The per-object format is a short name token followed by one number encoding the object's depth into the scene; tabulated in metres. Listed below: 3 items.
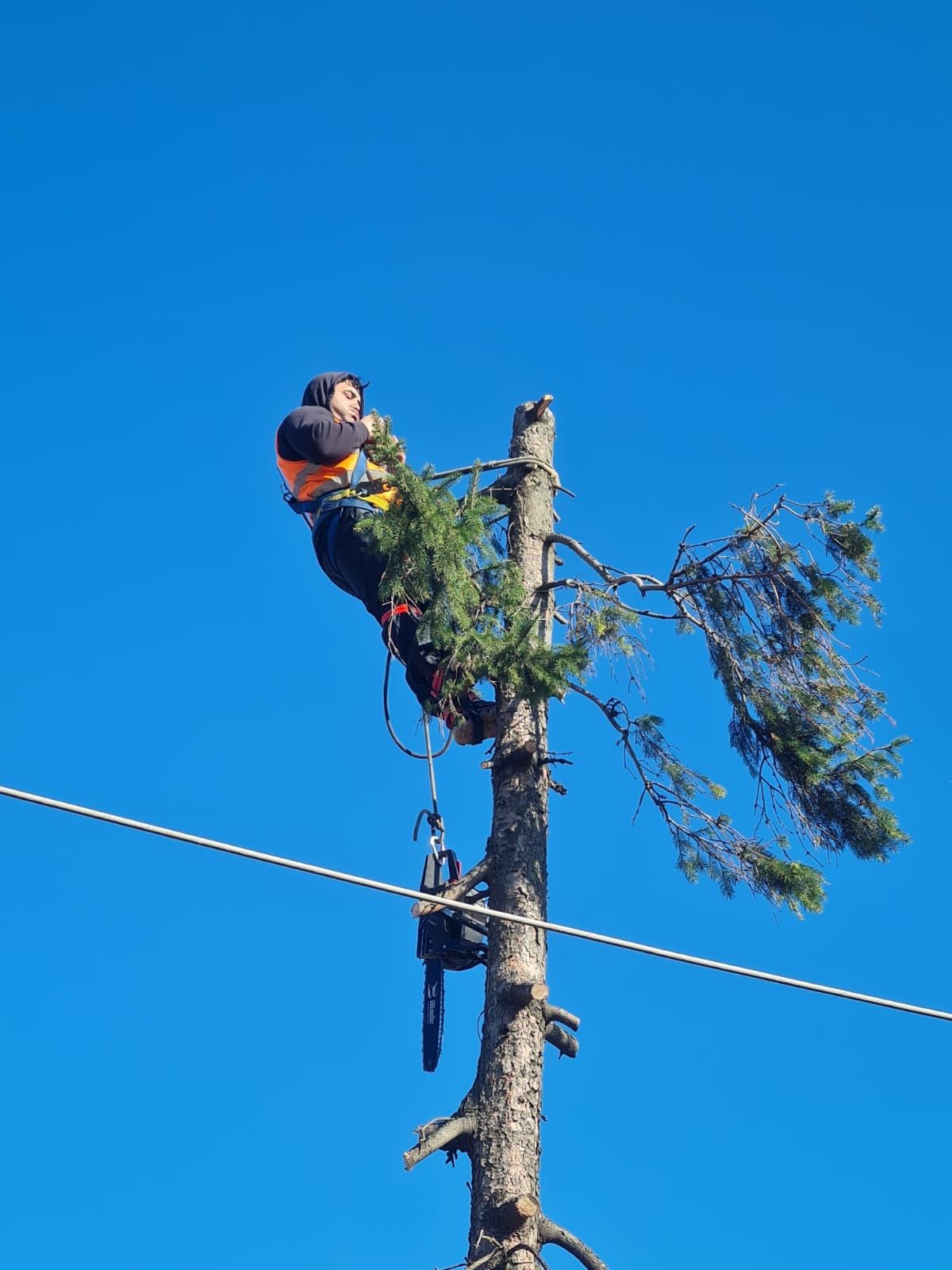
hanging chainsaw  12.65
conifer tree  11.42
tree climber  13.64
